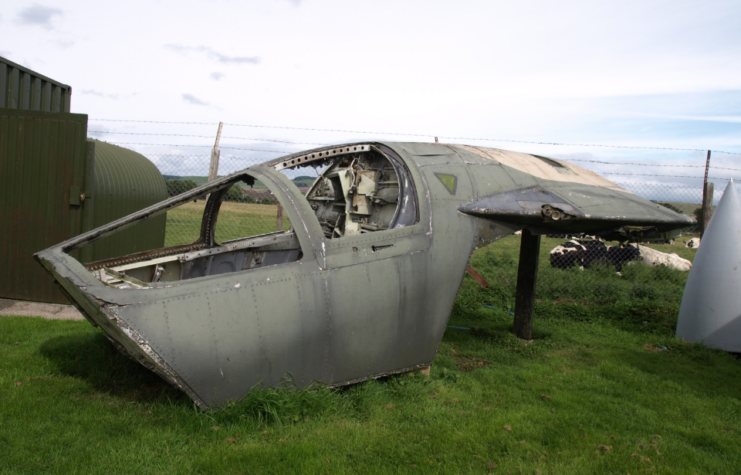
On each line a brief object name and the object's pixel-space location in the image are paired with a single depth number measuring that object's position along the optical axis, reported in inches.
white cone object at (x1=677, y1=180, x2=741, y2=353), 261.0
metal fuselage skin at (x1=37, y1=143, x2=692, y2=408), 144.3
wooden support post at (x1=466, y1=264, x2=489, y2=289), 356.2
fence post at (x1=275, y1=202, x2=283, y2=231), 338.3
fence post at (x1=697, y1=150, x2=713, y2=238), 356.5
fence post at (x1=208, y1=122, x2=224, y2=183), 340.5
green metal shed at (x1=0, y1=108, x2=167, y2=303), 284.2
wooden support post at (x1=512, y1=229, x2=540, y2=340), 273.3
